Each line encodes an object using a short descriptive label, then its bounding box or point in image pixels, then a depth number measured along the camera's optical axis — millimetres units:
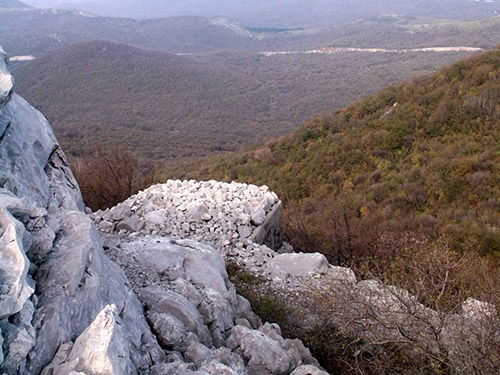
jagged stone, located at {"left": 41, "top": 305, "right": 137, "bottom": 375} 2812
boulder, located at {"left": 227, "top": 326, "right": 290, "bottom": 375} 4220
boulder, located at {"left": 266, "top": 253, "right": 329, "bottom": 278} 7577
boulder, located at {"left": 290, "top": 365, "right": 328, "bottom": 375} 4230
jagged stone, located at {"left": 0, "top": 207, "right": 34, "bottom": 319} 2752
